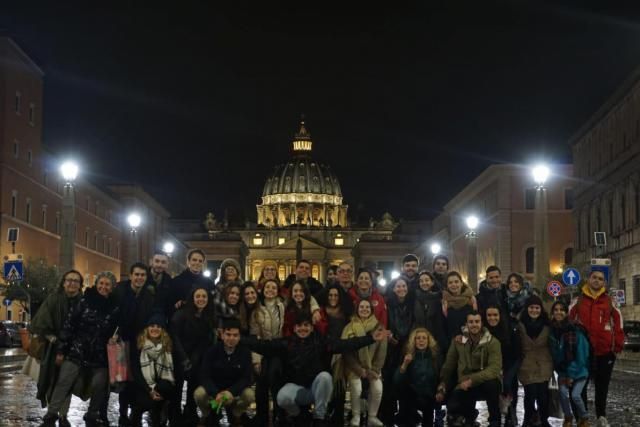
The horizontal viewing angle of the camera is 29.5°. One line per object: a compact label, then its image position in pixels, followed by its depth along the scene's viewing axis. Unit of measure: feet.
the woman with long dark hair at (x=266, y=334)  43.21
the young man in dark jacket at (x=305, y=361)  42.22
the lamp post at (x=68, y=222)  95.09
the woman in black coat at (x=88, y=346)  42.83
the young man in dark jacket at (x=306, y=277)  49.11
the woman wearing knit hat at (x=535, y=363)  44.06
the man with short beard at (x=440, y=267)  49.62
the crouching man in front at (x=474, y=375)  41.78
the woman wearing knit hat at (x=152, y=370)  42.16
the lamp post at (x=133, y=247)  155.94
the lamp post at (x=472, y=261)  153.73
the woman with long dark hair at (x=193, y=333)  43.42
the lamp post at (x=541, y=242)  108.27
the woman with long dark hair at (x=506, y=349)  44.06
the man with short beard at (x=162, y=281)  45.19
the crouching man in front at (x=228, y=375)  41.73
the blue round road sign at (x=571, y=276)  101.91
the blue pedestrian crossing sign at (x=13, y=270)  90.84
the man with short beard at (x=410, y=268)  48.67
